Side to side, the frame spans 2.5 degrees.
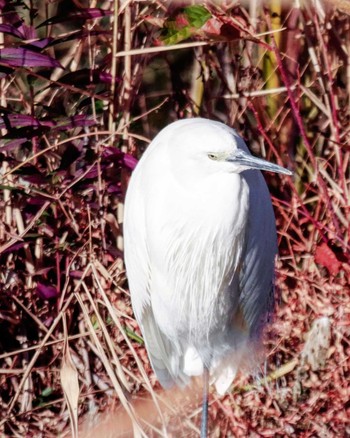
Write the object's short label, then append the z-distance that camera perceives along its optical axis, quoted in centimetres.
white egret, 890
